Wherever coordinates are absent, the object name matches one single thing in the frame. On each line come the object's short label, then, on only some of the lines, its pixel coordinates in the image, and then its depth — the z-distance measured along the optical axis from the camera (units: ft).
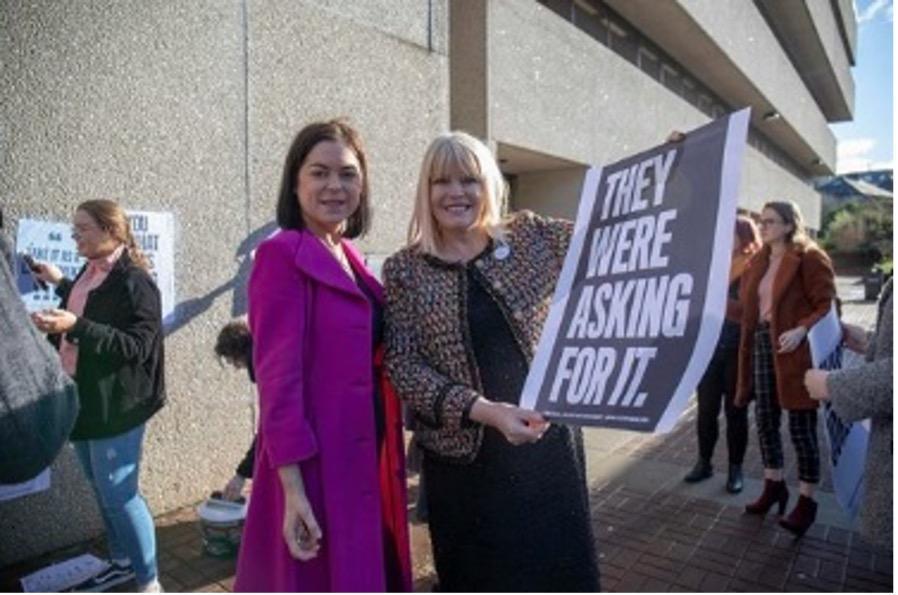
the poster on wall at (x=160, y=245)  12.92
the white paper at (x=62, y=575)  10.73
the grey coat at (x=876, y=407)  6.45
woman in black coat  9.19
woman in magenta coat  5.16
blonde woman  5.64
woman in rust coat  12.13
